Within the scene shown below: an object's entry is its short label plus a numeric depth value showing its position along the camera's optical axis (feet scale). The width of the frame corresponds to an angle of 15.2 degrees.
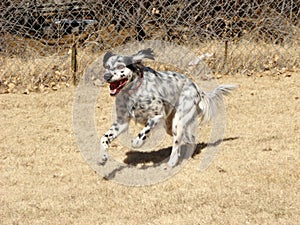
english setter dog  30.71
